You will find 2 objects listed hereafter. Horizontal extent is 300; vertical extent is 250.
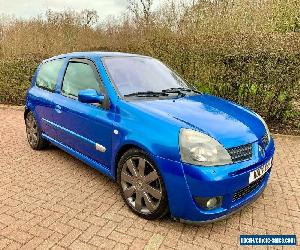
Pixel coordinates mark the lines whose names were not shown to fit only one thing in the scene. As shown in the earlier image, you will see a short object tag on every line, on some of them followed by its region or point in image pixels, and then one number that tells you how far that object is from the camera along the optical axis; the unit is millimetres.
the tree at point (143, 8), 16091
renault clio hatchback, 2998
